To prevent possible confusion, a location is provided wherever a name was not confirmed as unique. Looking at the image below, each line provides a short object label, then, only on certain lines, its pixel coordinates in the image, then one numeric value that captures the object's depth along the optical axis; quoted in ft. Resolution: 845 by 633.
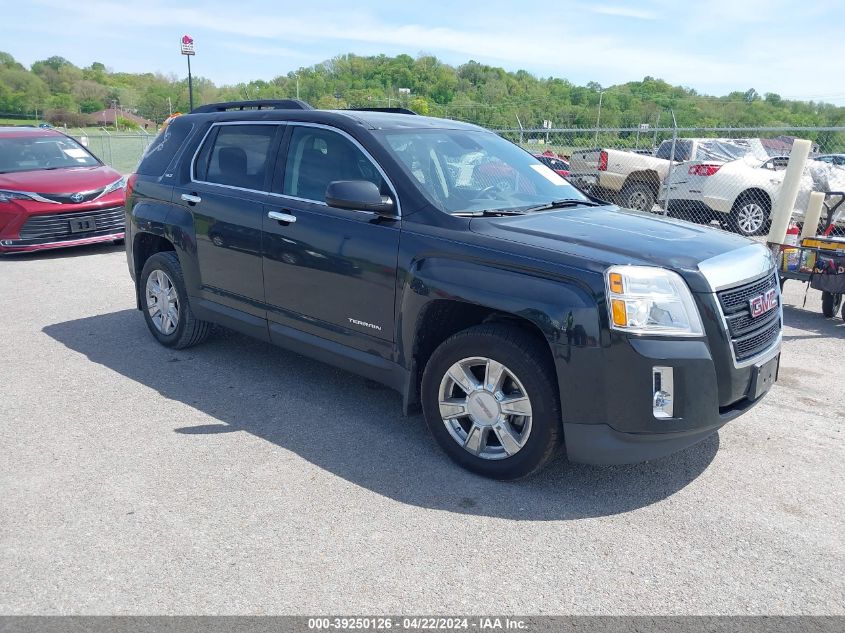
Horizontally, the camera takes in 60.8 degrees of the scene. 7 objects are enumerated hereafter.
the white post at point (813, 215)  25.61
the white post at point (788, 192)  24.58
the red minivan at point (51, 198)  32.27
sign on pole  100.62
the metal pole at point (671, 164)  37.02
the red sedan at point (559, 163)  49.06
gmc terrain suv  10.94
